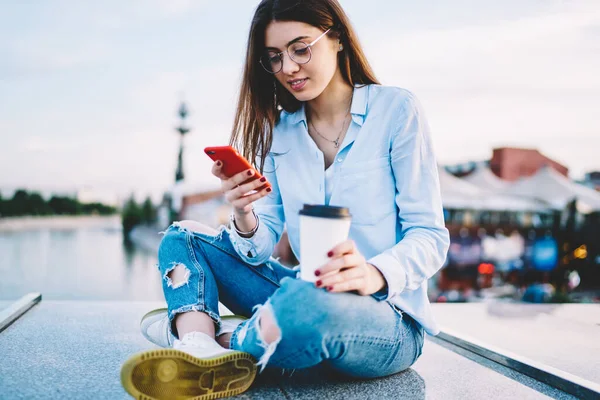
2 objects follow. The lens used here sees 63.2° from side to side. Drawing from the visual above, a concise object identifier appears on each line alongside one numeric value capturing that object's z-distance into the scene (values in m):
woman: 1.19
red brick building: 28.05
